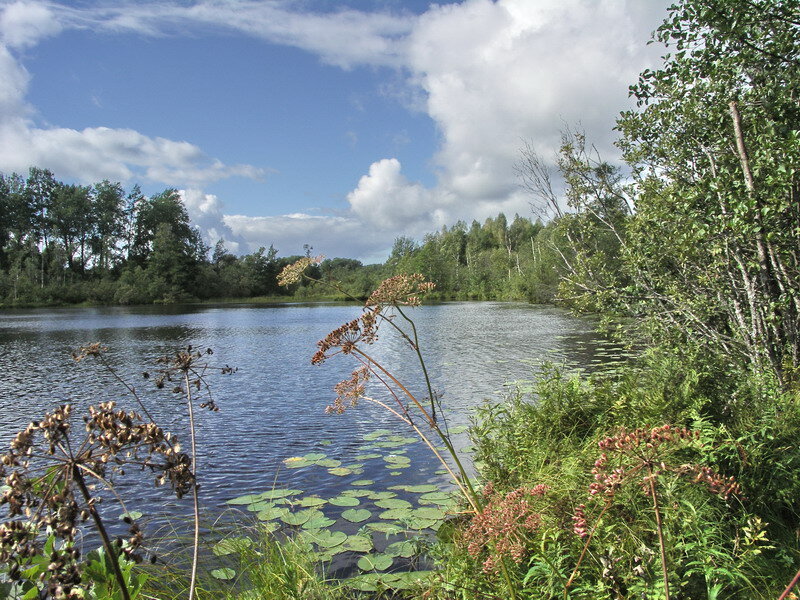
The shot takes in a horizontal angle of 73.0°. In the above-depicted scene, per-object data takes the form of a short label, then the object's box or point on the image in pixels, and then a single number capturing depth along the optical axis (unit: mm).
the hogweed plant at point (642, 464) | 1893
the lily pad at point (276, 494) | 7719
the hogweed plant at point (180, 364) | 2576
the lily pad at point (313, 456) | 9502
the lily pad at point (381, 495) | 7500
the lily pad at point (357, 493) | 7621
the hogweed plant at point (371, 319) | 2871
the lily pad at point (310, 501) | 7329
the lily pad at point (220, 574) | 5121
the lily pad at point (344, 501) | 7301
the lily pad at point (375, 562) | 5539
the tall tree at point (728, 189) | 5777
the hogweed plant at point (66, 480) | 1539
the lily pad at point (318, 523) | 6554
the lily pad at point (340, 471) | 8617
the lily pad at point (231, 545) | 4974
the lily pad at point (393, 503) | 7145
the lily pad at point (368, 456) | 9422
